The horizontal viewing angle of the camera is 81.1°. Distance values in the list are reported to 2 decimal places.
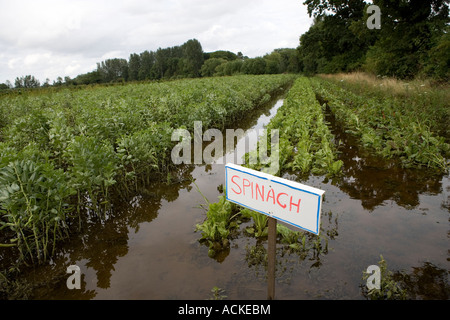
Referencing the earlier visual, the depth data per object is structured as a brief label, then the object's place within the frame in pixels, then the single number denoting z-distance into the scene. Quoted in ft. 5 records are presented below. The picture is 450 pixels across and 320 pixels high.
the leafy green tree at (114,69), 251.44
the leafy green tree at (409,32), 49.37
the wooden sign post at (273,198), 5.44
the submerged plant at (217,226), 11.21
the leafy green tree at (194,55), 263.08
